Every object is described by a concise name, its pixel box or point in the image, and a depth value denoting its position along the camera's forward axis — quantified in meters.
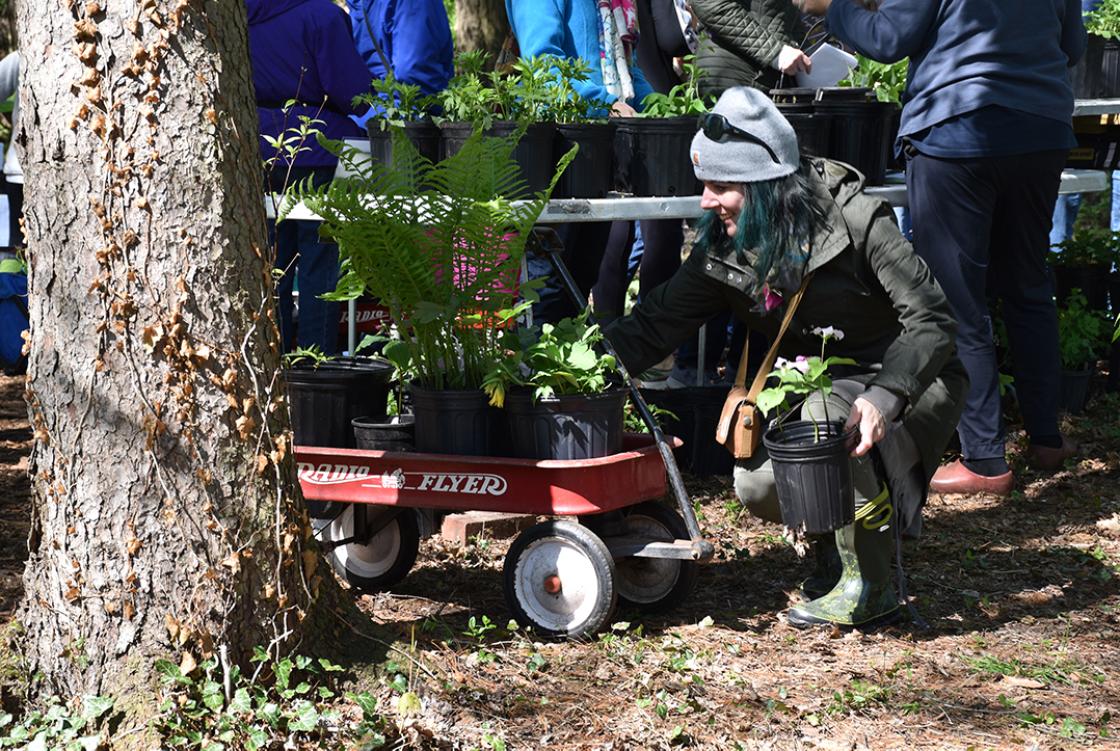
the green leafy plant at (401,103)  10.28
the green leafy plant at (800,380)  7.86
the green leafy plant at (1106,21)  14.52
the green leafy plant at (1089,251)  14.88
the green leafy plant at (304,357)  8.69
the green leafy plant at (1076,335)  13.88
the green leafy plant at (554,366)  8.00
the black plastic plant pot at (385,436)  8.36
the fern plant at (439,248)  7.90
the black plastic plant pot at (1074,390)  13.96
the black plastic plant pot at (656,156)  10.53
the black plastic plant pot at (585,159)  10.24
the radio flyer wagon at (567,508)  7.91
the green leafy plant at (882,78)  12.20
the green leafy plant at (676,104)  10.89
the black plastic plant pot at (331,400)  8.41
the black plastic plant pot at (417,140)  10.19
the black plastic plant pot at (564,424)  7.93
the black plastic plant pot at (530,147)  10.02
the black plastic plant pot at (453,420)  8.08
